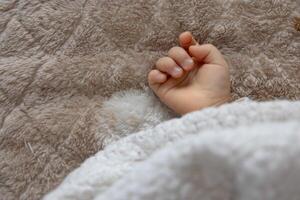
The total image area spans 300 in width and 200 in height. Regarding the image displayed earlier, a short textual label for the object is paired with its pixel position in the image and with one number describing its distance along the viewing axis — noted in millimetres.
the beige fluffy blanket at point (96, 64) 370
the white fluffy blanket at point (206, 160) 280
